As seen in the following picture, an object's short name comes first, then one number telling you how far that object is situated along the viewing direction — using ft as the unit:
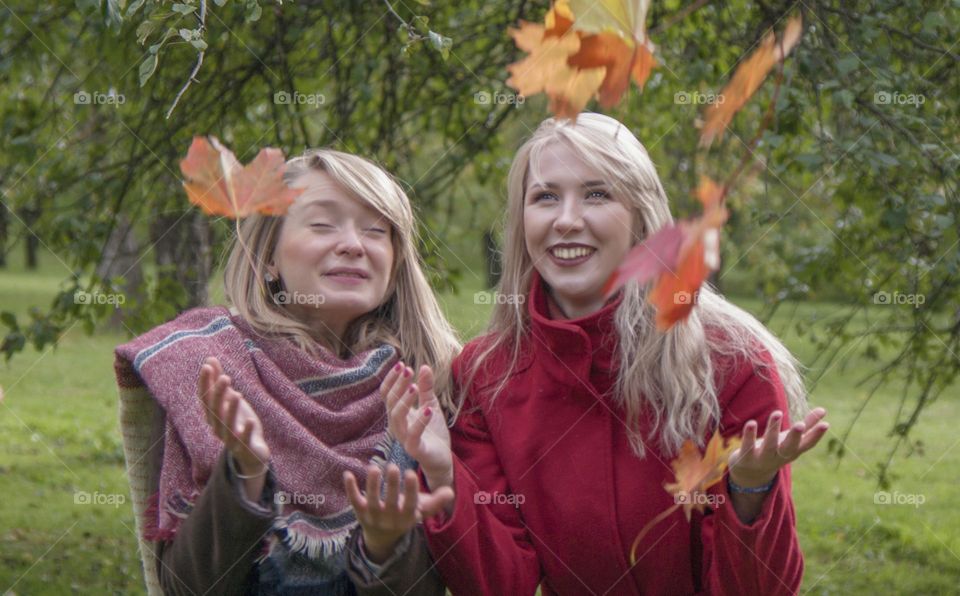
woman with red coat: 7.43
